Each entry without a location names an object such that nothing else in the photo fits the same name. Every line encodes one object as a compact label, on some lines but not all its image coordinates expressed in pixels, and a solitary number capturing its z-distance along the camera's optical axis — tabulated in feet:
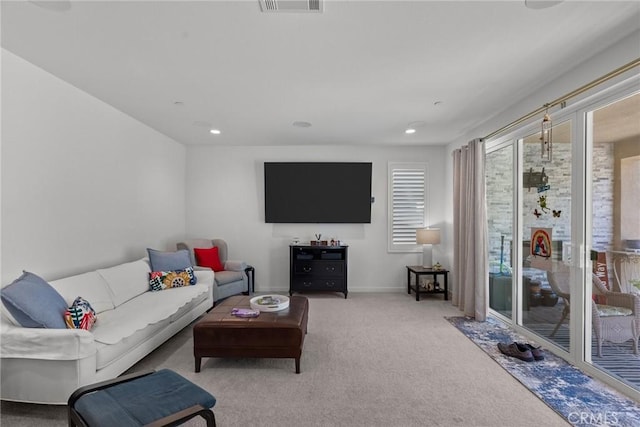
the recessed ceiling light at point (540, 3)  6.05
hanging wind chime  9.71
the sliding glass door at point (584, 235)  8.08
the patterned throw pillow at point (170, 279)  12.65
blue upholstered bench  5.31
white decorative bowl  10.48
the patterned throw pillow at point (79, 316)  8.03
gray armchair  15.40
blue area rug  7.06
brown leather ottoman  9.20
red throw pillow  16.29
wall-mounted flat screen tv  18.47
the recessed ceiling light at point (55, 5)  6.16
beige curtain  13.57
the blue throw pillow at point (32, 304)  7.22
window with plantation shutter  18.98
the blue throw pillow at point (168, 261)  13.28
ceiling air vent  6.10
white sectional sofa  6.98
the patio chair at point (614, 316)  8.18
